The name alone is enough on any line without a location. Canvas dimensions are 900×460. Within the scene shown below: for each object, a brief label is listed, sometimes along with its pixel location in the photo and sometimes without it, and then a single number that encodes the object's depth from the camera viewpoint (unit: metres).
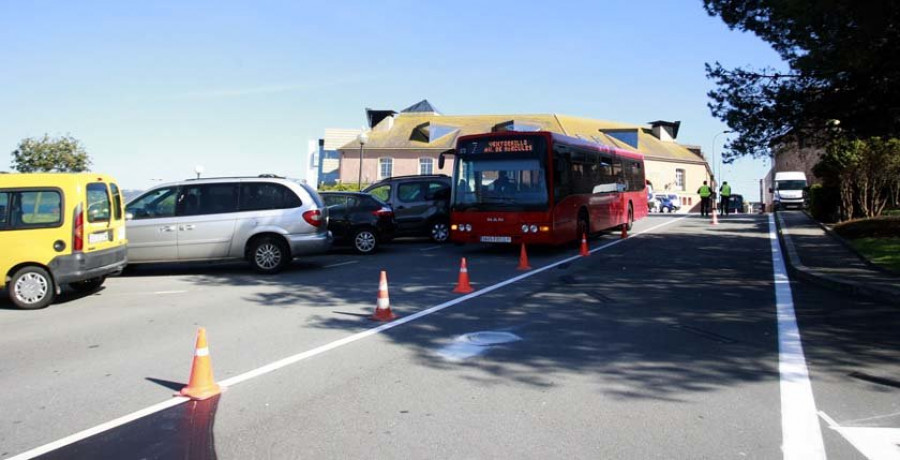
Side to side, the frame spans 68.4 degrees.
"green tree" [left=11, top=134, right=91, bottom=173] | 26.84
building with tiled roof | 60.97
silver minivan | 12.49
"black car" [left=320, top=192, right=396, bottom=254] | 16.31
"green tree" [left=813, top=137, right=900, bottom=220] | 18.75
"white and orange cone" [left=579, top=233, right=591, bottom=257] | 14.99
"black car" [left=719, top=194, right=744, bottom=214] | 56.38
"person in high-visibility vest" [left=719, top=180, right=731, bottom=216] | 31.75
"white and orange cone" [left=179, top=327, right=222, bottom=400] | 5.09
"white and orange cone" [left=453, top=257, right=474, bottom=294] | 9.93
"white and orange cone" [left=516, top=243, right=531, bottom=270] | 12.73
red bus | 14.62
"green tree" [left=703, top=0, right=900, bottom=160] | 10.03
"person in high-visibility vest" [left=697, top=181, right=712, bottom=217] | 30.56
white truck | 38.38
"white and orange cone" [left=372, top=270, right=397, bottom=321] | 7.98
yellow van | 9.46
